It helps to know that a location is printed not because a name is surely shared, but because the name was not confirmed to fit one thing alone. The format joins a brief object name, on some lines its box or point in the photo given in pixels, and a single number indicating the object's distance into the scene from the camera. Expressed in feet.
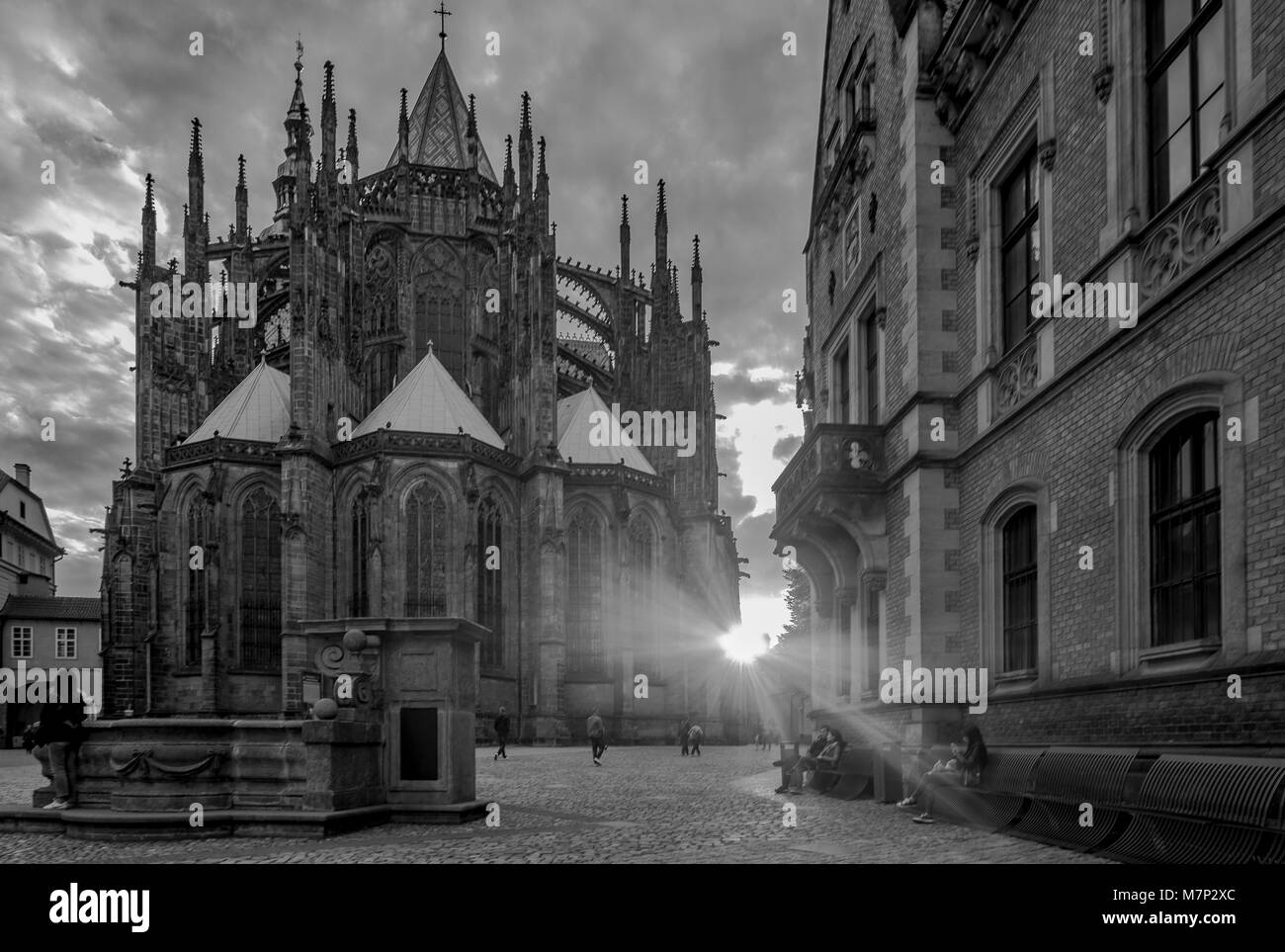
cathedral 141.38
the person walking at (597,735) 97.62
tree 216.54
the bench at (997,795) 38.40
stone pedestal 44.16
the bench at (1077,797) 31.55
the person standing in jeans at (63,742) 40.63
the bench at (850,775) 55.88
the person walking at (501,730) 106.83
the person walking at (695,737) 119.96
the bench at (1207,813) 24.10
